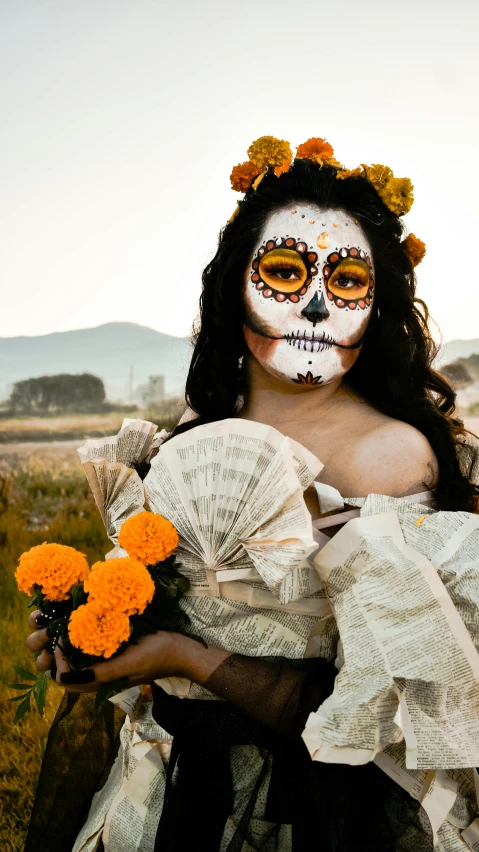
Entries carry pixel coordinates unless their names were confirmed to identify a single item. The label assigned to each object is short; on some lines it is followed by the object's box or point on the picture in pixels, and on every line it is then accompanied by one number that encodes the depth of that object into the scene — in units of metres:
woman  1.50
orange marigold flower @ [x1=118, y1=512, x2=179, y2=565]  1.46
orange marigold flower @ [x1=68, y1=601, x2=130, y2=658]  1.31
